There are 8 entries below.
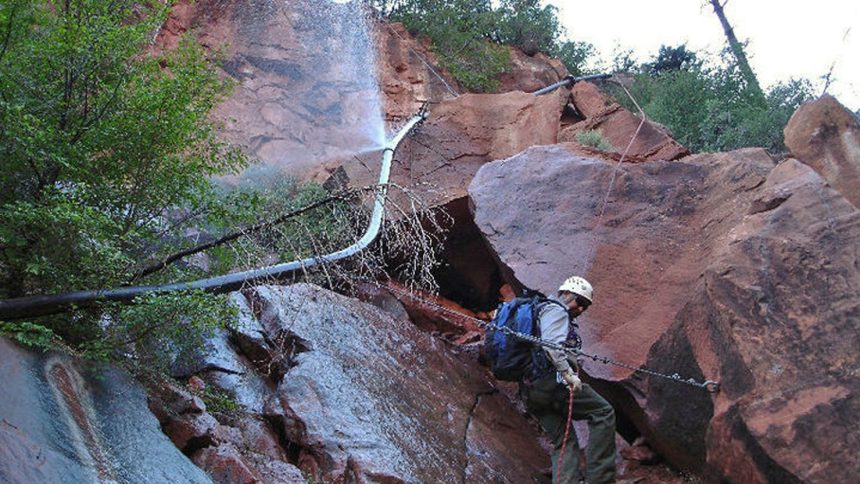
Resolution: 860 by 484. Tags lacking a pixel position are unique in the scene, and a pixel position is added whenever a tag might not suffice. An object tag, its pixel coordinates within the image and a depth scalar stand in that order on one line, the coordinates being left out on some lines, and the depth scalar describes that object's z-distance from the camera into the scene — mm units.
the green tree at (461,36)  17938
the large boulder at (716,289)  5723
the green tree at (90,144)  4957
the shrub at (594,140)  11914
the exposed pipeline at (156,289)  4879
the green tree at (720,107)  14312
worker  6293
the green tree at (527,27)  19422
